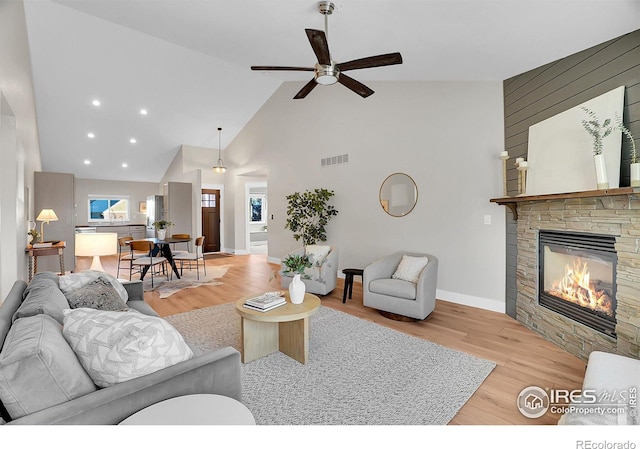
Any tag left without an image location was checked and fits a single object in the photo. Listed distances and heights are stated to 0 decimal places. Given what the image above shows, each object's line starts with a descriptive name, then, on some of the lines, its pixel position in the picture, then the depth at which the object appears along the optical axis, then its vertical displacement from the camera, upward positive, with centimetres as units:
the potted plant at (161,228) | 626 -21
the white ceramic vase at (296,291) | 268 -65
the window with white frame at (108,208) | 1006 +34
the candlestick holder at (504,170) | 338 +55
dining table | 537 -60
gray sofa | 98 -63
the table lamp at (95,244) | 278 -24
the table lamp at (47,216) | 527 +4
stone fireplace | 223 -43
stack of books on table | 252 -72
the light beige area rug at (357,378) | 187 -120
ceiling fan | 231 +132
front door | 905 -3
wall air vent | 546 +108
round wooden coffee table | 244 -98
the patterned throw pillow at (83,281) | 231 -50
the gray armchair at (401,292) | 332 -85
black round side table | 418 -87
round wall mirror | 453 +36
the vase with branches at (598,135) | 229 +64
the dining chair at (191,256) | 561 -72
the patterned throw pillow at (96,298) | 206 -56
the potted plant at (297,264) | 276 -43
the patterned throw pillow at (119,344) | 119 -52
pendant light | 772 +162
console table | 466 -52
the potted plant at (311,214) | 559 +7
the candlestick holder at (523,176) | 315 +44
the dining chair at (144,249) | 509 -53
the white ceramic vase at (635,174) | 206 +29
